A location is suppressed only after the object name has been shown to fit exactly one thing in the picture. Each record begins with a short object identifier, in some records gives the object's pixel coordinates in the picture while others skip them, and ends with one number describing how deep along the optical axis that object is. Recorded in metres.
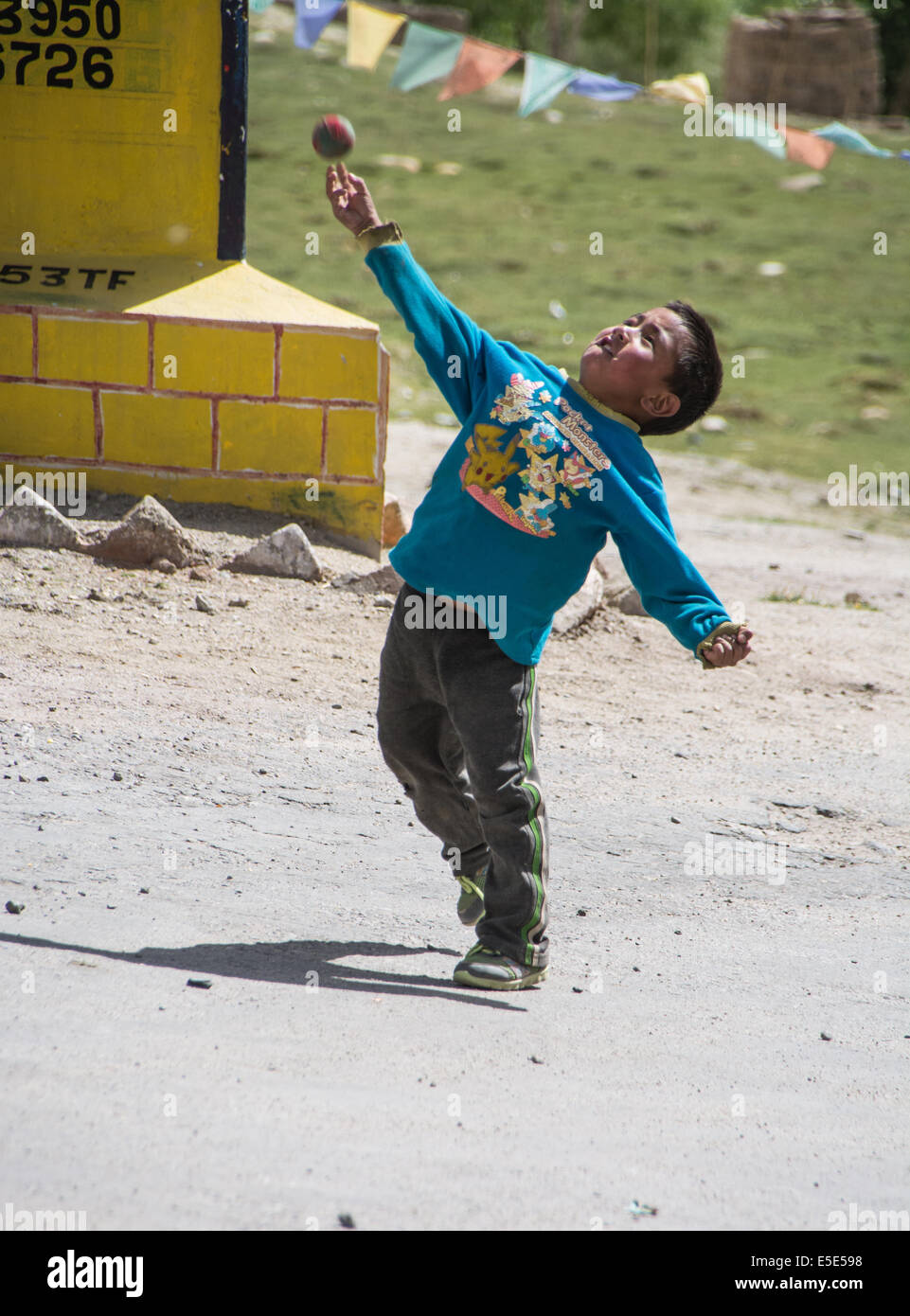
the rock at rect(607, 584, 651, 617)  10.35
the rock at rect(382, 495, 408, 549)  10.55
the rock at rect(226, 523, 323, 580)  9.37
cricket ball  5.78
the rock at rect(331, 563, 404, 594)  9.46
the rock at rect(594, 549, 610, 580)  10.98
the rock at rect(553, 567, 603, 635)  9.70
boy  4.92
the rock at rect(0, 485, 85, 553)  9.06
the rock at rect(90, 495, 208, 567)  9.03
